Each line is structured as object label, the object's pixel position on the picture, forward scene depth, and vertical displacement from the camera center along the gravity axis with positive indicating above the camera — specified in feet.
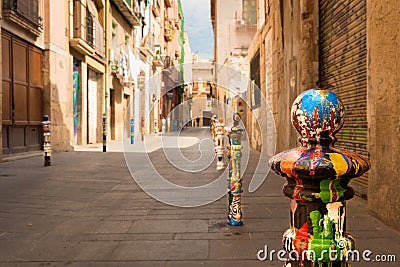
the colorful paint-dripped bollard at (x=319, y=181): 4.90 -0.66
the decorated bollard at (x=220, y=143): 32.19 -1.44
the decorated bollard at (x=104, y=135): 48.74 -1.14
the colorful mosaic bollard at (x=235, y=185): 14.78 -2.14
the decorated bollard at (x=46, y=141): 32.49 -1.20
